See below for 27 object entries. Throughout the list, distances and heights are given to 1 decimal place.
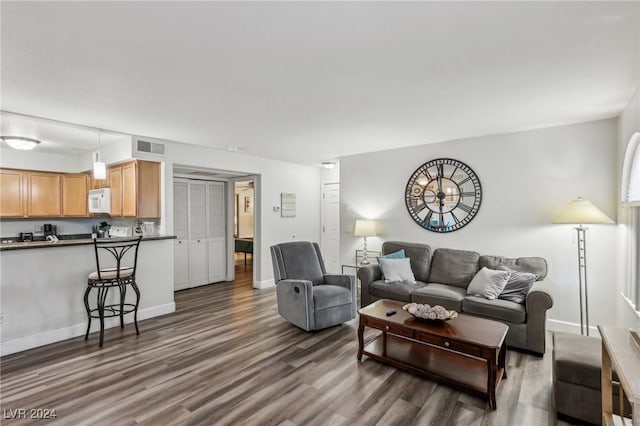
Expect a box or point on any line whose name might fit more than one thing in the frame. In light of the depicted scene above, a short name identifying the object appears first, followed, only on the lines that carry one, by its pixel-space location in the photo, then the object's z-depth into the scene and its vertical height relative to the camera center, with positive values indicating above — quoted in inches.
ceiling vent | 165.3 +36.6
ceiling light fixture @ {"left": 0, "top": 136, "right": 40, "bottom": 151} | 152.6 +36.6
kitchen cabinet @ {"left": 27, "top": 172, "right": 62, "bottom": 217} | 209.3 +14.5
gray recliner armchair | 141.8 -37.4
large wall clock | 169.8 +9.7
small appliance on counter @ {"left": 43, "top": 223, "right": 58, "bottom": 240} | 221.8 -10.6
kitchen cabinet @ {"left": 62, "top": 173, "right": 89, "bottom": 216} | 219.8 +15.0
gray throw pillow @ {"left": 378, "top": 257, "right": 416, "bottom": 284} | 162.8 -31.0
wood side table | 46.5 -26.5
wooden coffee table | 91.2 -45.5
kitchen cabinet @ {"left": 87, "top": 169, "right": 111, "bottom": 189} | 197.9 +21.3
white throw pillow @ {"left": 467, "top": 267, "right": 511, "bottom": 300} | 133.0 -31.4
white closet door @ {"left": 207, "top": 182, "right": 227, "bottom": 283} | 237.6 -14.1
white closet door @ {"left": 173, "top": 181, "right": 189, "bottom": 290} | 217.3 -13.5
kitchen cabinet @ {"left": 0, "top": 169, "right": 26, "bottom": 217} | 200.7 +14.8
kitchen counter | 121.5 -32.6
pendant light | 151.2 +21.8
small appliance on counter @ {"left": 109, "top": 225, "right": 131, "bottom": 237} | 197.4 -10.8
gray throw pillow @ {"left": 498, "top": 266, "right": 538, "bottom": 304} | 130.3 -32.0
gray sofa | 120.0 -37.0
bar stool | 132.2 -27.1
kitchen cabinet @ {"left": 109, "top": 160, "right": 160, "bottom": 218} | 168.9 +14.3
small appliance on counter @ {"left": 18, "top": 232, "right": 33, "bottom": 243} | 213.6 -15.0
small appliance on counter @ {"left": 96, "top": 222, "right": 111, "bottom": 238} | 219.0 -10.1
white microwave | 191.2 +8.8
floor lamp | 122.8 -4.2
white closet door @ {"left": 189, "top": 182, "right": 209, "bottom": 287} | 226.0 -14.8
